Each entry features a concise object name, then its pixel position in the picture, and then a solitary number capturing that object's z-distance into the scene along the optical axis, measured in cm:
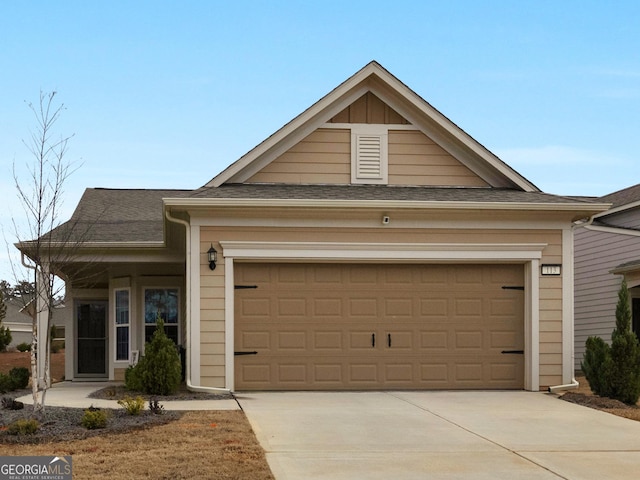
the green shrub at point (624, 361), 1397
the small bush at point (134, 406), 1146
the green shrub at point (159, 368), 1402
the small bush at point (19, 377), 1664
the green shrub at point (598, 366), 1409
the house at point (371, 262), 1475
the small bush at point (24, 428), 1017
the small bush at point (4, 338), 3931
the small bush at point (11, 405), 1235
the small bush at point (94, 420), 1057
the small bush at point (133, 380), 1435
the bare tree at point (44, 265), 1168
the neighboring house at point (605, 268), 2216
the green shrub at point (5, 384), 1635
